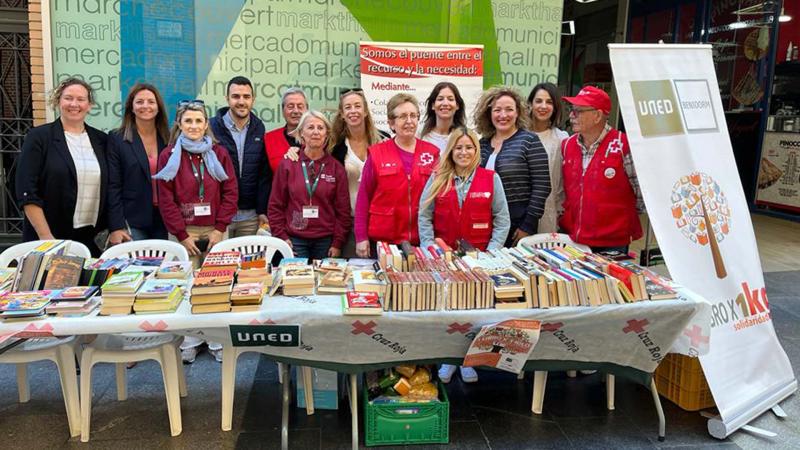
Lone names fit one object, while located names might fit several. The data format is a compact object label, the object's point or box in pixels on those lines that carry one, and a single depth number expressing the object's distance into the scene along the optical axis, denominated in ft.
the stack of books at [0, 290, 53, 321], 7.23
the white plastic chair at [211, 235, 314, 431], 8.63
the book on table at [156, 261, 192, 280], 8.61
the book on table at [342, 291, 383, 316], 7.72
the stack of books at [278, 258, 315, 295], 8.26
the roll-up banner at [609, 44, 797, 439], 9.23
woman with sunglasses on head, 10.98
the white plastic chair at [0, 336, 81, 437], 8.44
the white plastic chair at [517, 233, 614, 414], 9.75
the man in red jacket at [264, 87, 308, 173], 12.61
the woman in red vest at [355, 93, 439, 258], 10.98
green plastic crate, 8.54
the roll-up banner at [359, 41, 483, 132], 17.87
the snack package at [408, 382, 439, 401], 8.68
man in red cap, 10.35
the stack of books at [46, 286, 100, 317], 7.47
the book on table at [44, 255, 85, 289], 8.14
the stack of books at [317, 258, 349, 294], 8.39
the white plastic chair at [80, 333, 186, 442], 8.54
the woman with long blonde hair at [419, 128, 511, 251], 10.38
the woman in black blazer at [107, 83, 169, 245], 11.43
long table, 7.55
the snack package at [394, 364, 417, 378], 8.83
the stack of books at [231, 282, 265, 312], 7.70
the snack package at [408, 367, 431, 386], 8.78
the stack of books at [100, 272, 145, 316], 7.55
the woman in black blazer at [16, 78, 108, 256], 10.82
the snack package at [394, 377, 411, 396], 8.64
